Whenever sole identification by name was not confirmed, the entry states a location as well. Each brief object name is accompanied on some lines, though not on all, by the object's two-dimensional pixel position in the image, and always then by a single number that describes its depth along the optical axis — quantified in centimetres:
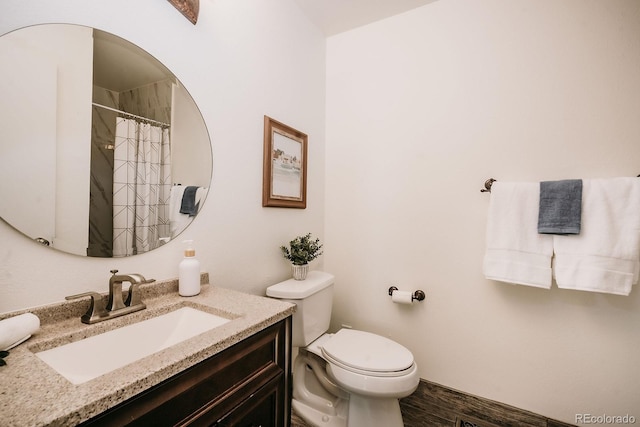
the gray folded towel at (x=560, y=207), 121
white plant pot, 151
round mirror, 69
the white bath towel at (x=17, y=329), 56
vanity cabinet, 51
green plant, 152
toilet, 118
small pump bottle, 97
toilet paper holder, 163
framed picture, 145
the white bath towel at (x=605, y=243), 113
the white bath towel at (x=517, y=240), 129
